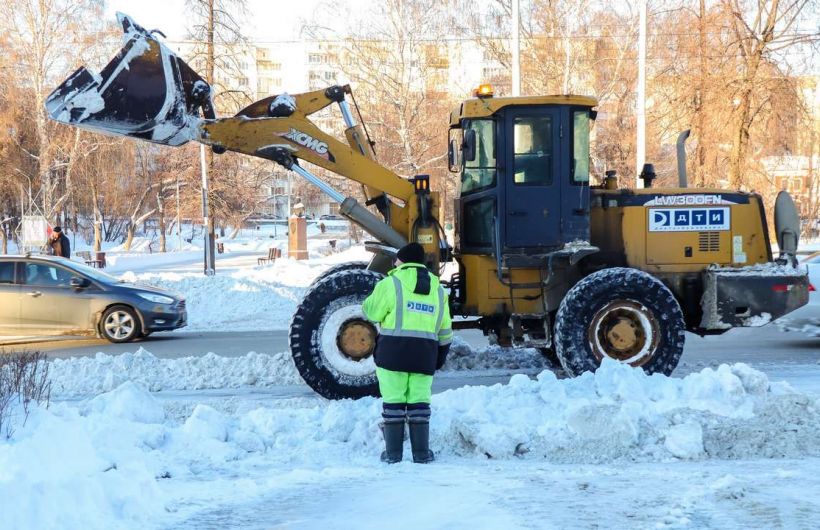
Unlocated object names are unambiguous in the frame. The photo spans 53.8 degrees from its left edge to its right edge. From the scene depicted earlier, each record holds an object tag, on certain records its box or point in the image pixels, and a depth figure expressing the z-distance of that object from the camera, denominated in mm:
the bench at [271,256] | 38719
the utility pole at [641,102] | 19391
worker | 5828
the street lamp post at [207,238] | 23766
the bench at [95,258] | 34094
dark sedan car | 13156
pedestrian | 21516
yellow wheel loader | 8297
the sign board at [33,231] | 26719
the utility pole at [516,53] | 19750
